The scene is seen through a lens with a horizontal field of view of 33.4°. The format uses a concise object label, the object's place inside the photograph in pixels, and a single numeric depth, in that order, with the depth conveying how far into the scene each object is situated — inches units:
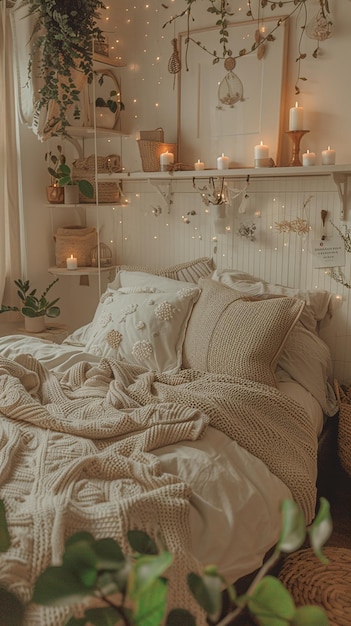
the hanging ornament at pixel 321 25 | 95.7
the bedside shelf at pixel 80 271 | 125.6
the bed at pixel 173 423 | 50.2
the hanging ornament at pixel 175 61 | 111.7
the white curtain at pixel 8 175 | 120.5
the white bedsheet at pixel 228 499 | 56.2
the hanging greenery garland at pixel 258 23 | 96.4
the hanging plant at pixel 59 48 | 103.6
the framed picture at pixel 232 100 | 103.1
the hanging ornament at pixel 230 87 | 105.9
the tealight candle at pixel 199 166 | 110.8
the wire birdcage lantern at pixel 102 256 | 129.3
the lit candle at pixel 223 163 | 105.9
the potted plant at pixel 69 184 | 127.2
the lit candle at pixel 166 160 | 111.0
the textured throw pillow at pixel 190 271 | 114.7
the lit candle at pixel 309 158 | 97.0
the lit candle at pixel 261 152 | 101.7
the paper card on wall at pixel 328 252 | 101.3
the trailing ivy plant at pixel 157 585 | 17.1
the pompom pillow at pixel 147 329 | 94.3
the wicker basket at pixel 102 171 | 125.8
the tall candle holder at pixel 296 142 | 98.5
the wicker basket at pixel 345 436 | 92.3
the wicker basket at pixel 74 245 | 130.2
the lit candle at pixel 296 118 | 97.7
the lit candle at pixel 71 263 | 126.8
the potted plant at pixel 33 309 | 122.0
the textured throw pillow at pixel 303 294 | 98.4
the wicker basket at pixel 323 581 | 59.0
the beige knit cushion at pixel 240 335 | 84.0
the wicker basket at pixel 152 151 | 113.4
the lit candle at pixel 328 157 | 95.4
